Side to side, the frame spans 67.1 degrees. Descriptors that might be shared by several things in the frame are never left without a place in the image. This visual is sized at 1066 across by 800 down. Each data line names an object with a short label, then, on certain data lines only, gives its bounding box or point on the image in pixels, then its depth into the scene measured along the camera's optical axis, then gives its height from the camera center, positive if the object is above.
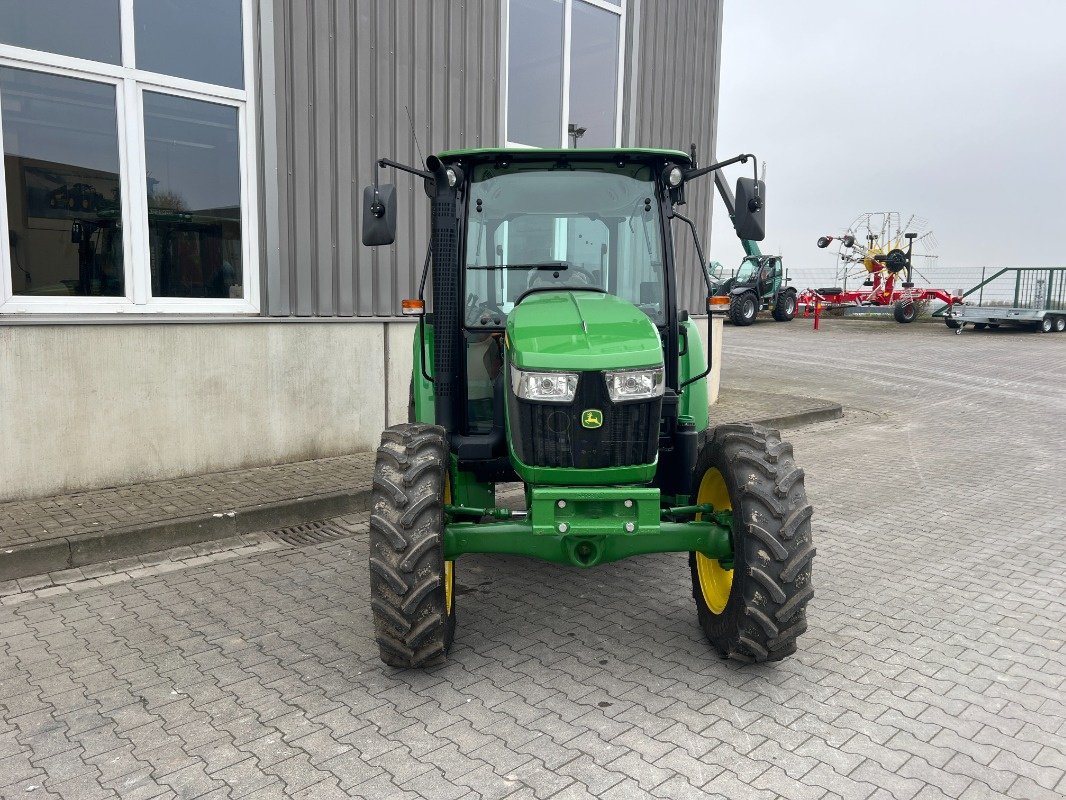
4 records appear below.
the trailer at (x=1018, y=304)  25.31 +0.05
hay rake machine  28.66 +0.72
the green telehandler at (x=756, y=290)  27.33 +0.33
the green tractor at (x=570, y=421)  3.53 -0.63
